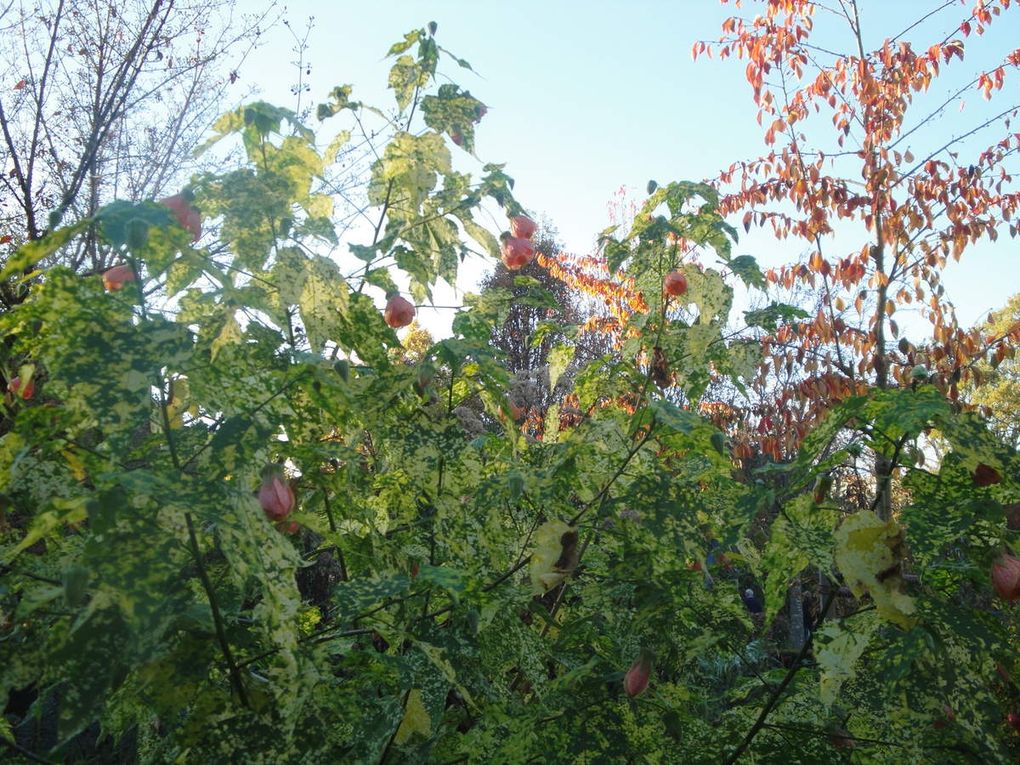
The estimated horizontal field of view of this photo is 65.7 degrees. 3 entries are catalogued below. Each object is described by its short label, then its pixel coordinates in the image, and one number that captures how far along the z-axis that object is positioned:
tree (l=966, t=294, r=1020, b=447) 19.19
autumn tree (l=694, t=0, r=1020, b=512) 3.90
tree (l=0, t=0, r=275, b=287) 5.27
